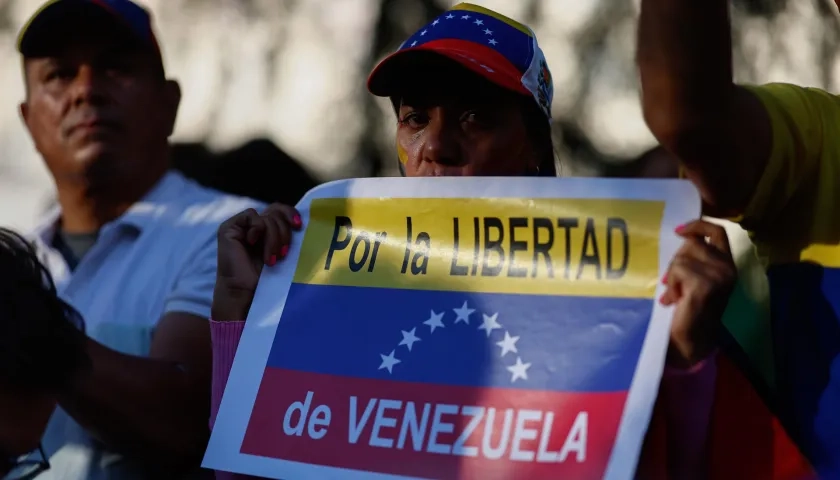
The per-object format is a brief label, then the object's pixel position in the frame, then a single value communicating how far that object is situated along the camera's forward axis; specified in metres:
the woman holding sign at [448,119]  2.29
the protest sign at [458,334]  2.09
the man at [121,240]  2.60
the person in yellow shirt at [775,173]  2.04
